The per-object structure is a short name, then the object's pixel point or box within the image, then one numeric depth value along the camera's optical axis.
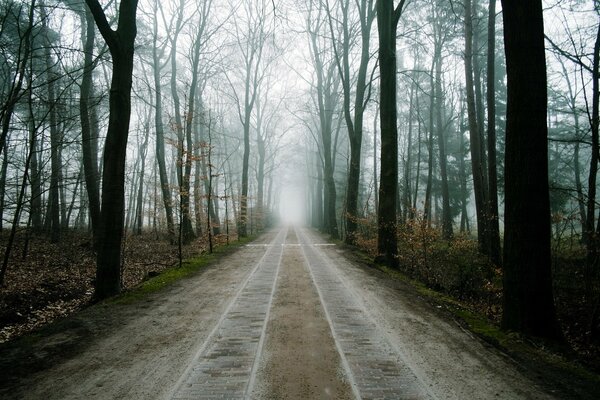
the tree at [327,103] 24.75
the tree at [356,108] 17.97
